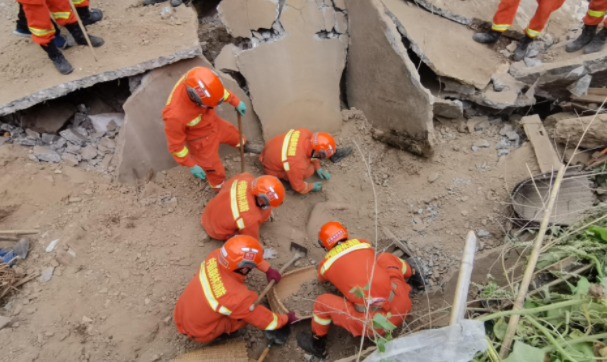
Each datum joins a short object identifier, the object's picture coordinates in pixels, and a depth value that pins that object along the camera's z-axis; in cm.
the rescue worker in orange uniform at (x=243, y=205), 335
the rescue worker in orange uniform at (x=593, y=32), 379
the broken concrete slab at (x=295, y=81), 438
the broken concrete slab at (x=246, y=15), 420
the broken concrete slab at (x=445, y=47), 403
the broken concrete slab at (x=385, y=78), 388
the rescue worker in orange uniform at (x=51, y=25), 339
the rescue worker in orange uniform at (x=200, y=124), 340
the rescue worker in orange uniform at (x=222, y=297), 281
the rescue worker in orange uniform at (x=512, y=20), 389
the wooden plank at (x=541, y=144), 357
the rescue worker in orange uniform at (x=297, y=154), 396
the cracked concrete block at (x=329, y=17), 455
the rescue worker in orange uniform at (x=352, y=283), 279
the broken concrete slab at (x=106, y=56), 361
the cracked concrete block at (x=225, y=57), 425
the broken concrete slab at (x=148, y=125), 390
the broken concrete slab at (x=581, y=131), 329
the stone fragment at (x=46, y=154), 379
